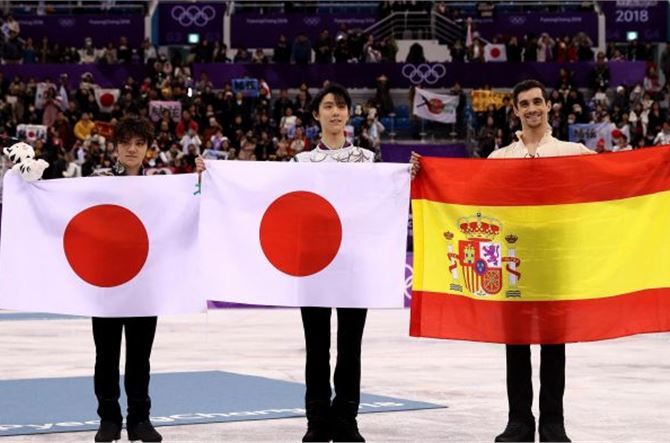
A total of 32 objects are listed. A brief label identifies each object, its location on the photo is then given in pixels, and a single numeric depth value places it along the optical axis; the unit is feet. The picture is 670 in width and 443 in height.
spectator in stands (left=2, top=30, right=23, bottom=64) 113.70
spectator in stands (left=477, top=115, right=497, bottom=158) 95.91
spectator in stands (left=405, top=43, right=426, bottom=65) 111.28
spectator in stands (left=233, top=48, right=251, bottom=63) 112.47
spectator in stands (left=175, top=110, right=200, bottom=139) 96.58
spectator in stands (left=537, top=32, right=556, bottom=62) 112.37
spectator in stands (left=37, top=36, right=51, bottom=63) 114.01
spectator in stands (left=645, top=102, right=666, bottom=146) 96.21
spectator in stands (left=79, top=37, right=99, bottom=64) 117.50
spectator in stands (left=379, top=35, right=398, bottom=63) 113.39
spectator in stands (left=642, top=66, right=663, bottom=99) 106.58
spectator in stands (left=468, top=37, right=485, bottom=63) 110.81
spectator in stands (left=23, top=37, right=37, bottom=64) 114.73
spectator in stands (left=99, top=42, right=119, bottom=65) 112.06
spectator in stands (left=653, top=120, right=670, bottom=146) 86.31
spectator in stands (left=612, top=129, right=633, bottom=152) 85.81
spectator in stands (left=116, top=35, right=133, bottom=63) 114.32
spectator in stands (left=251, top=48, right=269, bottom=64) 111.24
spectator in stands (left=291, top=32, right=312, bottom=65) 114.32
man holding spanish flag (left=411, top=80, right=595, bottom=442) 25.43
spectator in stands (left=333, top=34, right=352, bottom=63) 112.16
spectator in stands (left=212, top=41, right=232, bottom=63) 111.04
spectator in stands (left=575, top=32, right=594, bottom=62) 113.60
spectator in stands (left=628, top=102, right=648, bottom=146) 96.03
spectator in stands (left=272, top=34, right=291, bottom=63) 114.11
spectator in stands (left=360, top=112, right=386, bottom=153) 93.38
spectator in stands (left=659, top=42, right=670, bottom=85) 111.55
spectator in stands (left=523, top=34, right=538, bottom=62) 111.86
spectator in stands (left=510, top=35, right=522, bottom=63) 112.68
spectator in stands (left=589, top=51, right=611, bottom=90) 106.01
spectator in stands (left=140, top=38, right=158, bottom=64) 115.43
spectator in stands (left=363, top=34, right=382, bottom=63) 112.78
